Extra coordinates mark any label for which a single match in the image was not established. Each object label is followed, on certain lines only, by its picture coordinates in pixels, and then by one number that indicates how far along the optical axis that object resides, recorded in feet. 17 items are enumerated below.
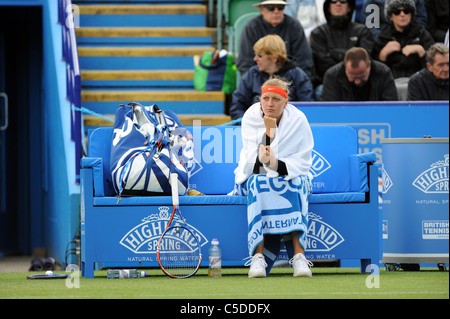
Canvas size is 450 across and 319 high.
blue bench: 48.55
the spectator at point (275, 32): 68.69
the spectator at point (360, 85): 64.64
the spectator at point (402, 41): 71.46
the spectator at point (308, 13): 76.95
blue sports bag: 48.62
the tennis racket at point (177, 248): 47.80
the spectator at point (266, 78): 62.75
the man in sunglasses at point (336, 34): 71.82
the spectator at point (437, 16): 77.87
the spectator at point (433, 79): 65.77
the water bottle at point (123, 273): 48.33
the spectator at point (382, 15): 74.54
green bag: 72.18
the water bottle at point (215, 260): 48.06
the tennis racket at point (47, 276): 48.79
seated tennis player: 47.09
